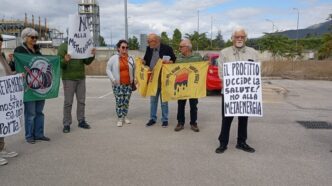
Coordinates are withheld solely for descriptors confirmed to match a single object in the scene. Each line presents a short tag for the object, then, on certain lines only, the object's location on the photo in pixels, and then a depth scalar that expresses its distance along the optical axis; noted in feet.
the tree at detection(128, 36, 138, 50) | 216.08
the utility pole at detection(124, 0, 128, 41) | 82.69
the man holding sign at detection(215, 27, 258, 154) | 18.58
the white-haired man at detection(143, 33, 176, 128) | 24.81
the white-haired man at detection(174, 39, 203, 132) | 24.05
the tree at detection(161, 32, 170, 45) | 178.56
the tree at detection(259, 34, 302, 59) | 149.59
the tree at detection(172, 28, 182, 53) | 190.83
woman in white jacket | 24.98
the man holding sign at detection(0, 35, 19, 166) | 17.06
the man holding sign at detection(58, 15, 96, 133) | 23.17
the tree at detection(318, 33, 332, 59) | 111.04
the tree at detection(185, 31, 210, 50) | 193.74
